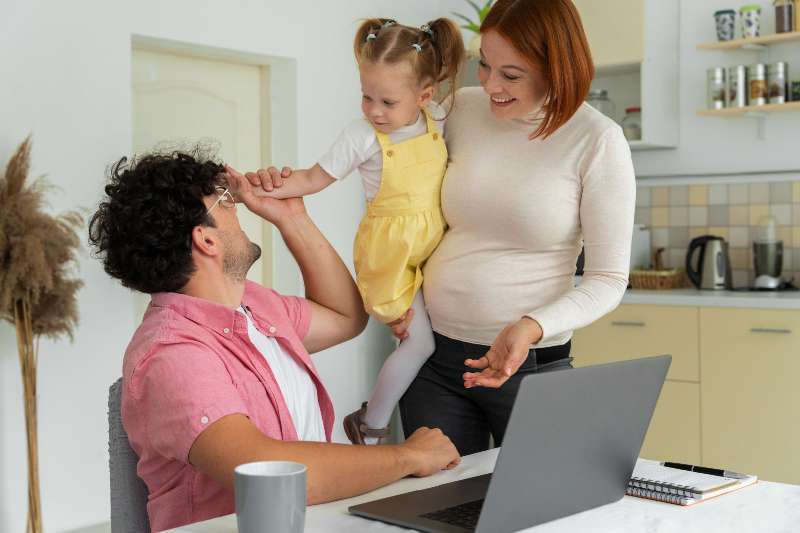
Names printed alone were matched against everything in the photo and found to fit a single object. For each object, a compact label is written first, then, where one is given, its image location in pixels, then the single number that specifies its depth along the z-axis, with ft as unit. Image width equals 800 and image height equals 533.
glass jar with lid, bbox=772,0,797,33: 12.26
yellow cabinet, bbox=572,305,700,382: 11.94
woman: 5.49
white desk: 3.84
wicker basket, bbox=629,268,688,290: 13.05
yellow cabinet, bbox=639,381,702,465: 11.92
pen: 4.51
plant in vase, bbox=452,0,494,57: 13.28
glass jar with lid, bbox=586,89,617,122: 13.33
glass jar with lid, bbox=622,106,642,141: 13.34
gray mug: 3.17
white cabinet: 13.07
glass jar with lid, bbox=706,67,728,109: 12.81
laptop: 3.57
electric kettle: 12.86
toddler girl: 6.24
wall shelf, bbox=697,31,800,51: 12.18
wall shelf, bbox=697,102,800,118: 12.21
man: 4.33
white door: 11.55
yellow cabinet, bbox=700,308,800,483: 11.23
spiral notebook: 4.18
